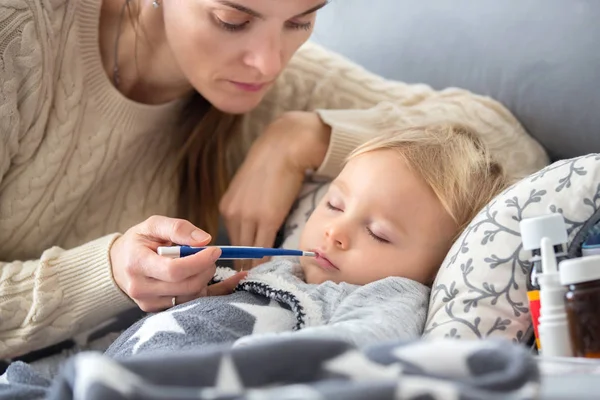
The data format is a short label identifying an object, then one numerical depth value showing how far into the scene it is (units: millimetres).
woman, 1271
